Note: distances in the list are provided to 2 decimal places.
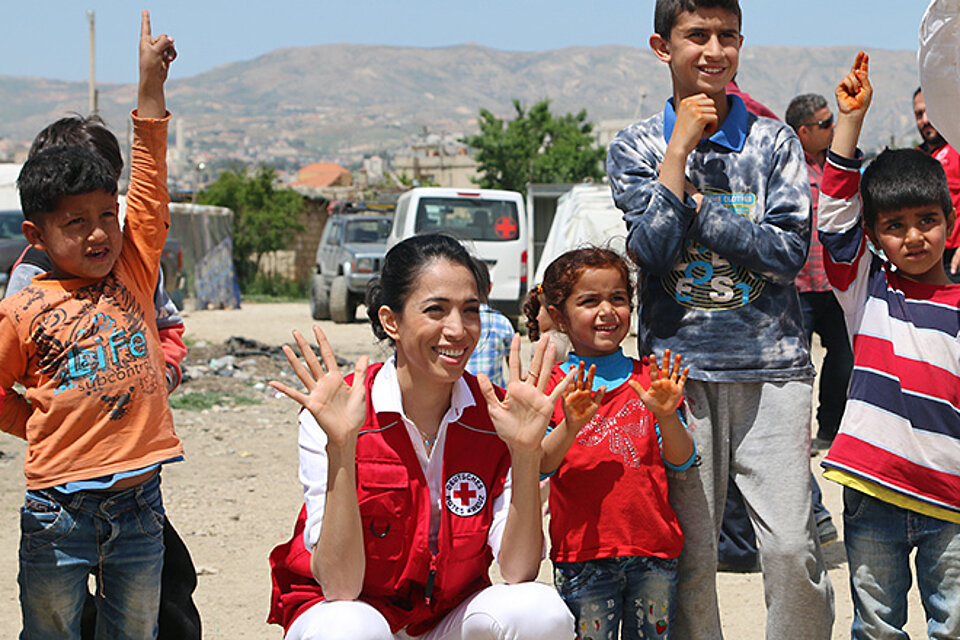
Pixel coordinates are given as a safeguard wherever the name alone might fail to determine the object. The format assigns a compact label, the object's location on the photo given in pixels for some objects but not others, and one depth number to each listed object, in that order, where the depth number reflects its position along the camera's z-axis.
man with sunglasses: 5.74
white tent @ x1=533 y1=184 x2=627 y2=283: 12.73
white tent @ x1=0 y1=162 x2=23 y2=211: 21.69
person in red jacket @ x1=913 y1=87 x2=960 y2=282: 4.25
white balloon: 2.93
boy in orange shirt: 2.83
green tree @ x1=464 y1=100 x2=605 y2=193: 36.19
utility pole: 31.41
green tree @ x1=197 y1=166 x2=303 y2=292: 29.38
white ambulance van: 14.97
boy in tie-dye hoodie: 3.00
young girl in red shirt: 2.93
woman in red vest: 2.66
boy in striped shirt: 2.94
